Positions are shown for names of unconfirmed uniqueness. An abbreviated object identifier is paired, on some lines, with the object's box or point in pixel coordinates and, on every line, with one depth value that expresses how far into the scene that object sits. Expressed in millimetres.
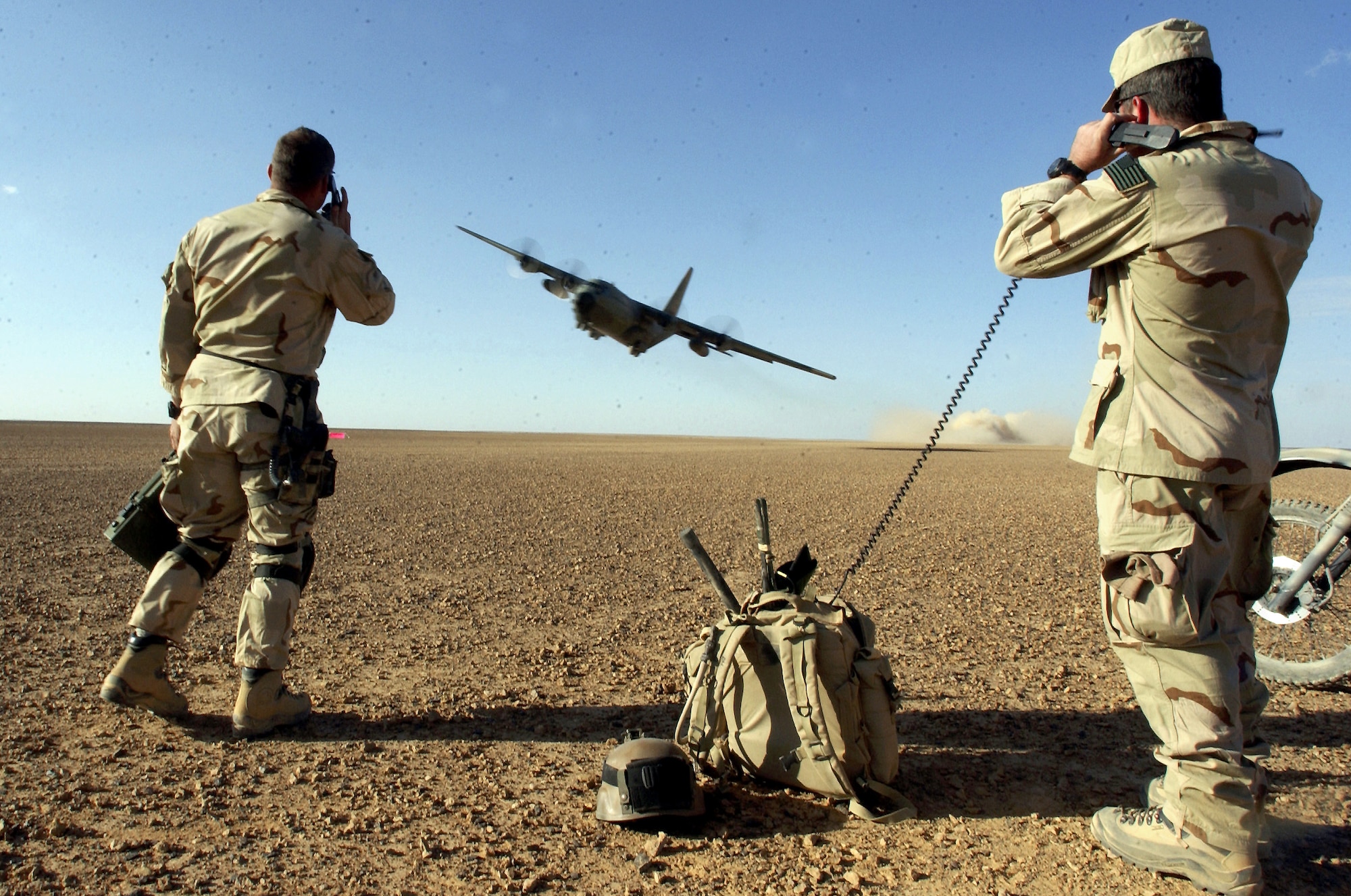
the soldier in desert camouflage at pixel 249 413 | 4066
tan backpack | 3340
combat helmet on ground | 3162
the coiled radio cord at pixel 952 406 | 3801
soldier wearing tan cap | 2805
